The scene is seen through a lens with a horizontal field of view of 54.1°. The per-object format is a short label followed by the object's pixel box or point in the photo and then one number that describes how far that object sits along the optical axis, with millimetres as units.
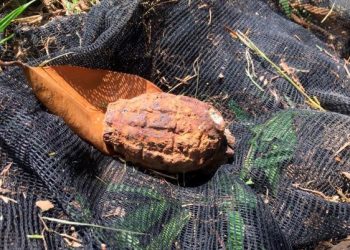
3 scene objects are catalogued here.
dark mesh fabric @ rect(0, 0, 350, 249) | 232
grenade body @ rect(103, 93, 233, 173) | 256
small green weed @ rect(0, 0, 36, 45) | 251
